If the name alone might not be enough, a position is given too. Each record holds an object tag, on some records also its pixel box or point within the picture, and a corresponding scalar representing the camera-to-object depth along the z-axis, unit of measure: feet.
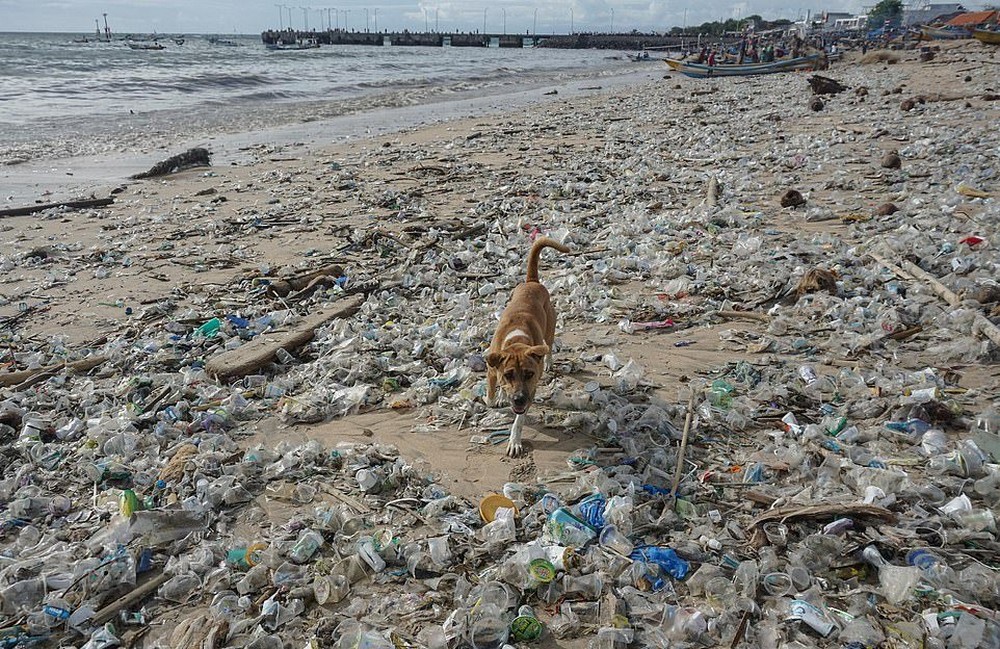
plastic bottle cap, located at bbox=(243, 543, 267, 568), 10.14
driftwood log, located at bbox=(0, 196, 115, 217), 32.04
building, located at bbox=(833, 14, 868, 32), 303.31
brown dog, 12.37
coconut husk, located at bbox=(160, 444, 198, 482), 12.37
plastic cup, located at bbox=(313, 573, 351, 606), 9.43
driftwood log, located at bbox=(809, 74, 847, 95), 66.28
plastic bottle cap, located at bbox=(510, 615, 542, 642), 8.67
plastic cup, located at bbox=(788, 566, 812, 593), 9.16
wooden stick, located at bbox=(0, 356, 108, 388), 16.55
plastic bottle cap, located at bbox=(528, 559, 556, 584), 9.51
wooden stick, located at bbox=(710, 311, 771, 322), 18.39
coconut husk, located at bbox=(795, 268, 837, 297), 19.29
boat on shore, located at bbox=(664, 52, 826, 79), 112.27
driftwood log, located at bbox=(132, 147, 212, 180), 42.04
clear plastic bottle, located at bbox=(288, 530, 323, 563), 10.19
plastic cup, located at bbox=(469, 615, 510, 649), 8.59
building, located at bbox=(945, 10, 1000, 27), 192.49
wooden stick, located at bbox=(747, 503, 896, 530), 10.12
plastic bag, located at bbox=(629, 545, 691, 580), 9.57
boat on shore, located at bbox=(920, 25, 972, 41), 145.07
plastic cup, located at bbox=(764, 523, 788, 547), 10.00
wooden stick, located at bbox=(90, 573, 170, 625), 9.25
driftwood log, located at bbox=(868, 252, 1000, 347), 15.48
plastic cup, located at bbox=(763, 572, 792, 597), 9.12
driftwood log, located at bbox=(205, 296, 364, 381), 16.75
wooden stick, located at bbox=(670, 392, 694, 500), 11.39
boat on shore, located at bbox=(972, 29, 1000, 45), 109.50
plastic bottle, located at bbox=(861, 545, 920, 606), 8.77
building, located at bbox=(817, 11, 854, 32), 352.77
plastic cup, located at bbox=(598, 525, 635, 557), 10.00
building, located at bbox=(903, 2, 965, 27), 331.57
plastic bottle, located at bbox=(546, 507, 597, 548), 10.23
